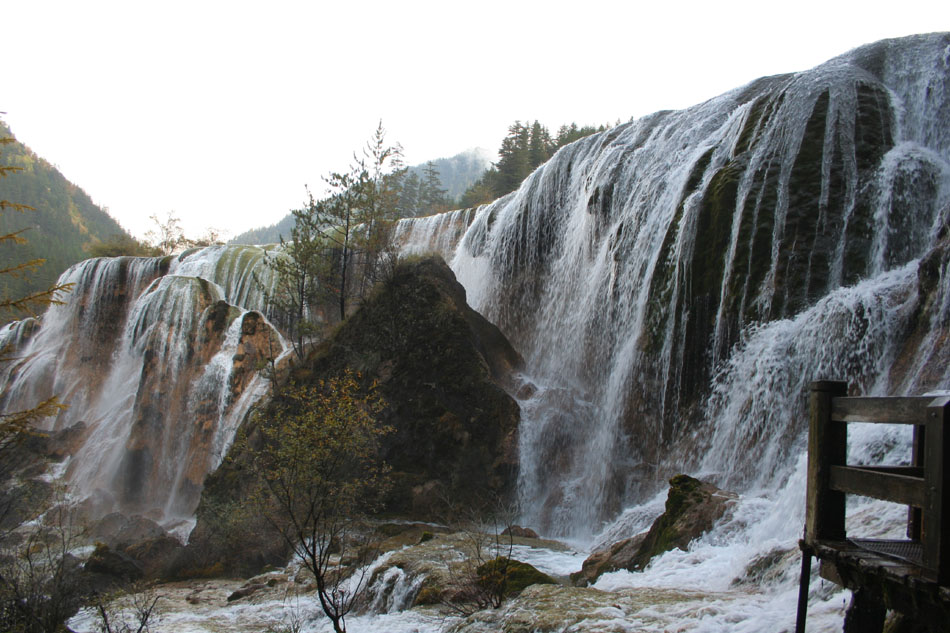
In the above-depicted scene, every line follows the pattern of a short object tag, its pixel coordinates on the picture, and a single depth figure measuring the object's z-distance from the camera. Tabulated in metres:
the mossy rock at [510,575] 8.75
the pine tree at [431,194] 71.12
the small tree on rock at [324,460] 9.32
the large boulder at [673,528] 9.64
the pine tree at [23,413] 6.43
